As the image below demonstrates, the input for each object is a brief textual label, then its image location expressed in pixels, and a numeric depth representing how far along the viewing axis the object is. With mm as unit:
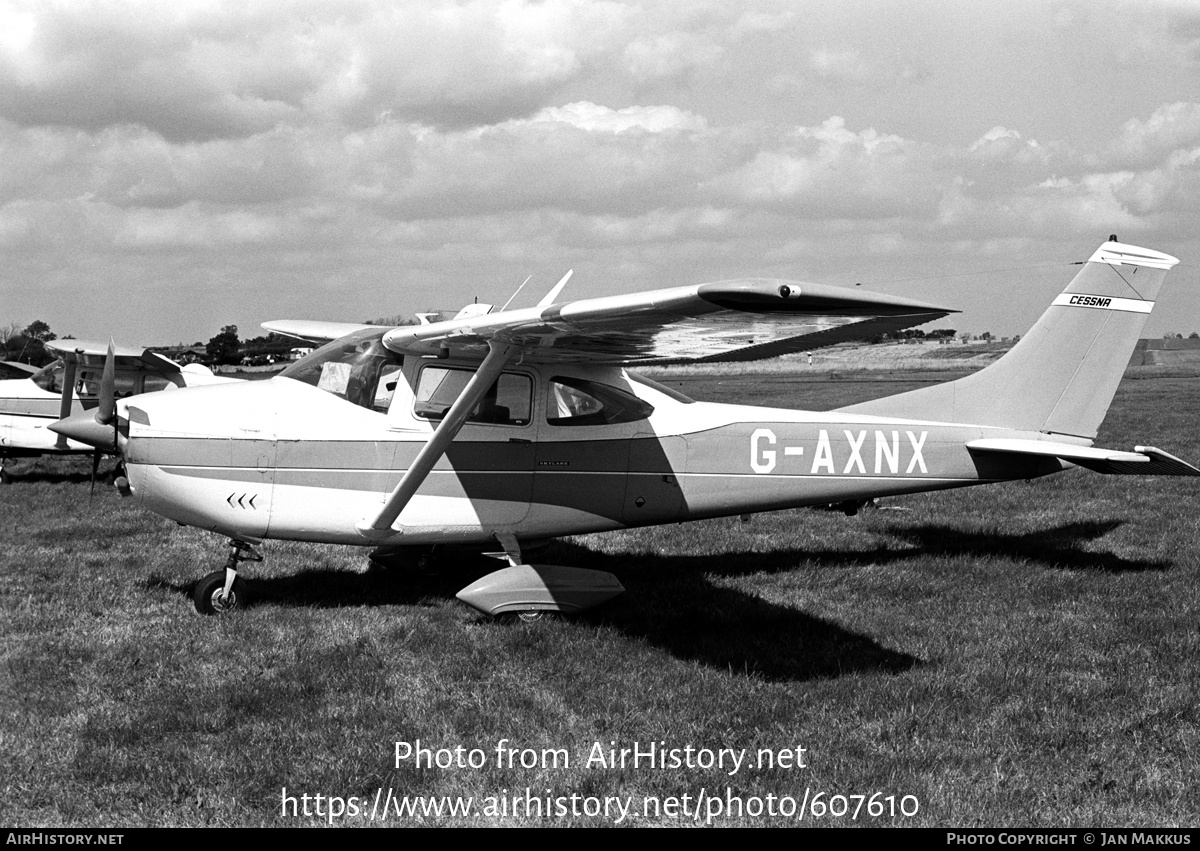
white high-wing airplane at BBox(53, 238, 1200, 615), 6805
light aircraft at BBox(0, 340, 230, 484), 14898
